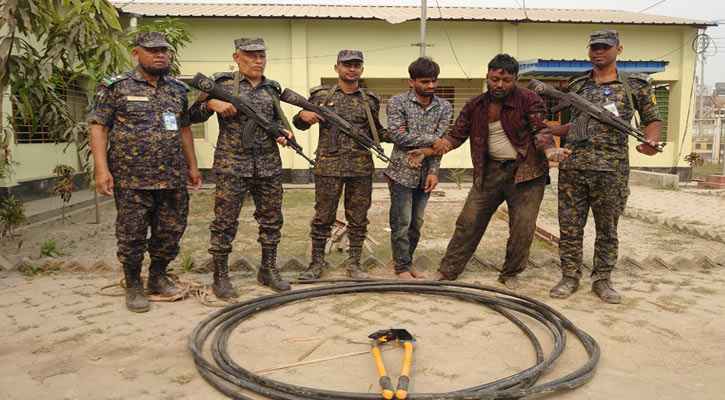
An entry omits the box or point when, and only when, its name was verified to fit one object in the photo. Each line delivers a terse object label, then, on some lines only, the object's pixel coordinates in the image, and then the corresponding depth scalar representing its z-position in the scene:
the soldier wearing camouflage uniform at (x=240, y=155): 4.09
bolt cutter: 2.44
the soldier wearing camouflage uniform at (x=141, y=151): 3.73
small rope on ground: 4.11
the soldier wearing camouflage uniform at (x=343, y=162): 4.52
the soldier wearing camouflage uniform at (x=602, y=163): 4.07
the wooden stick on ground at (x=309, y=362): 2.93
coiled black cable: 2.56
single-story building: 13.59
